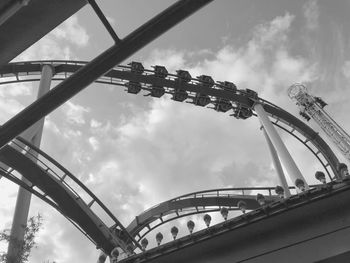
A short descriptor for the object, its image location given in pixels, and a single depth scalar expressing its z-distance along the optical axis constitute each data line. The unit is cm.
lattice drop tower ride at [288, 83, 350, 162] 2544
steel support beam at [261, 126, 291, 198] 1712
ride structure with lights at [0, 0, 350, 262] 285
